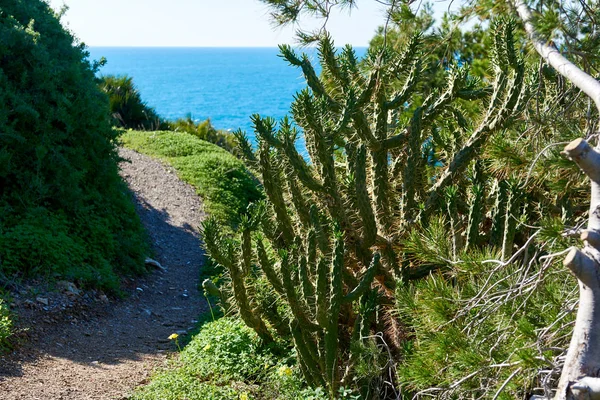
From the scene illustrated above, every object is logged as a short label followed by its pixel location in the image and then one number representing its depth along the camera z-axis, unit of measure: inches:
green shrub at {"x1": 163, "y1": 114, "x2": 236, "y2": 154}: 689.6
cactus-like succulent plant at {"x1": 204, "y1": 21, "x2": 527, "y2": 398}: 190.4
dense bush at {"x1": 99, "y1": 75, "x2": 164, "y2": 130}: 658.2
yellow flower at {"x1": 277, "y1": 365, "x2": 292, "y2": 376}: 200.1
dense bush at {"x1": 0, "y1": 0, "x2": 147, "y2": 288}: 291.3
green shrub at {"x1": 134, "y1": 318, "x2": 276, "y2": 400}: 205.3
